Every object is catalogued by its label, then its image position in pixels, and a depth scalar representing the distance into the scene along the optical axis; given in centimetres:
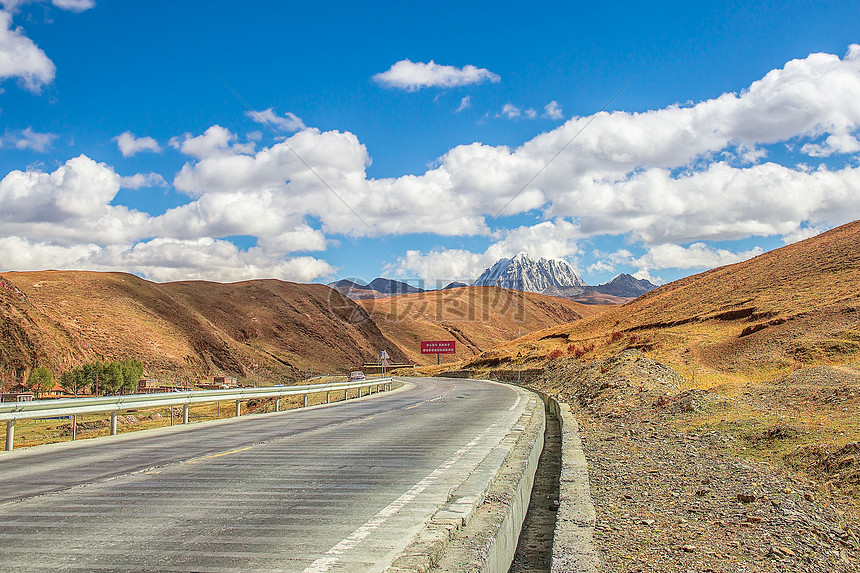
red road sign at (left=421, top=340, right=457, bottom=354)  9722
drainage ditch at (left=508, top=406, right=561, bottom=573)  593
